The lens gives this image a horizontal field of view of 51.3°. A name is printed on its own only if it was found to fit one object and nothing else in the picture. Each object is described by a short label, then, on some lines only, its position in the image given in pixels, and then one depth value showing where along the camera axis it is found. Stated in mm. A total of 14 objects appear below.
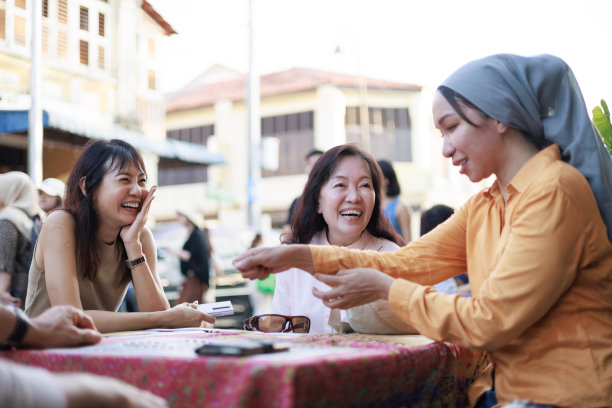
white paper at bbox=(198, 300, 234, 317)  2684
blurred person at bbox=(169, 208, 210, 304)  8375
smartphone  1433
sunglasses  2557
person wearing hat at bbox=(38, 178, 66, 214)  5887
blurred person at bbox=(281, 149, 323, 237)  6438
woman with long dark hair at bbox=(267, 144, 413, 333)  3092
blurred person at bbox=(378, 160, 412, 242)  5688
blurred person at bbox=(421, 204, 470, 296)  4652
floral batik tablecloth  1295
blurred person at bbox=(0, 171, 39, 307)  4305
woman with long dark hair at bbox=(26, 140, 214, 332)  2787
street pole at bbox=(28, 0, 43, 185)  4875
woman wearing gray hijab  1674
